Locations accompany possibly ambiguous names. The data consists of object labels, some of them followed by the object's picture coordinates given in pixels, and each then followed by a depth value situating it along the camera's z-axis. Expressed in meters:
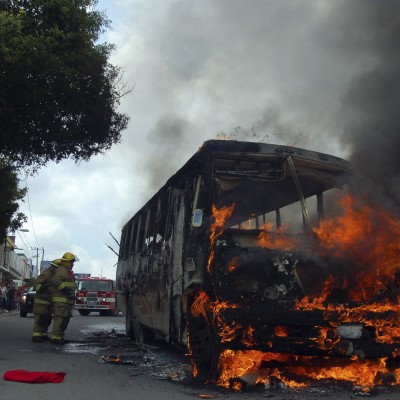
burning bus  4.96
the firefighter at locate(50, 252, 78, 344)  9.74
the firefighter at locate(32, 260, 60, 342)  10.26
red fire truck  23.98
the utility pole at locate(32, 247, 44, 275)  69.47
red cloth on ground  5.56
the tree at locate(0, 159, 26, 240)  18.73
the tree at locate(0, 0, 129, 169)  9.99
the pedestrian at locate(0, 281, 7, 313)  23.62
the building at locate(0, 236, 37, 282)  47.72
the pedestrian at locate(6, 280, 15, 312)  27.28
